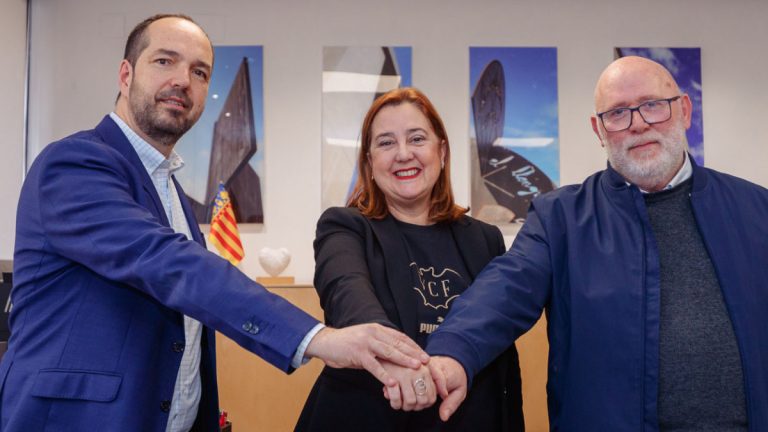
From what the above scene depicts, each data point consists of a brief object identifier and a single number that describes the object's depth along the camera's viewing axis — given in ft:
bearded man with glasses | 4.99
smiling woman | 5.59
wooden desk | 11.98
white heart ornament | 13.12
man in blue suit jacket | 4.50
